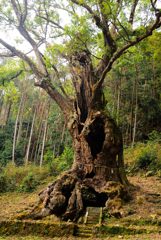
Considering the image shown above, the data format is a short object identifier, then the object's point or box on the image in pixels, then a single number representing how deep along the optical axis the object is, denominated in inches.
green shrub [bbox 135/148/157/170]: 383.0
